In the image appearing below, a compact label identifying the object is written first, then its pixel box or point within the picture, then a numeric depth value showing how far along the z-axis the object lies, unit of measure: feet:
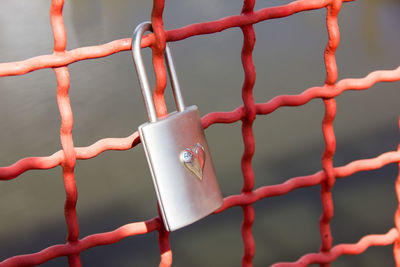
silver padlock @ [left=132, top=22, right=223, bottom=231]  2.22
